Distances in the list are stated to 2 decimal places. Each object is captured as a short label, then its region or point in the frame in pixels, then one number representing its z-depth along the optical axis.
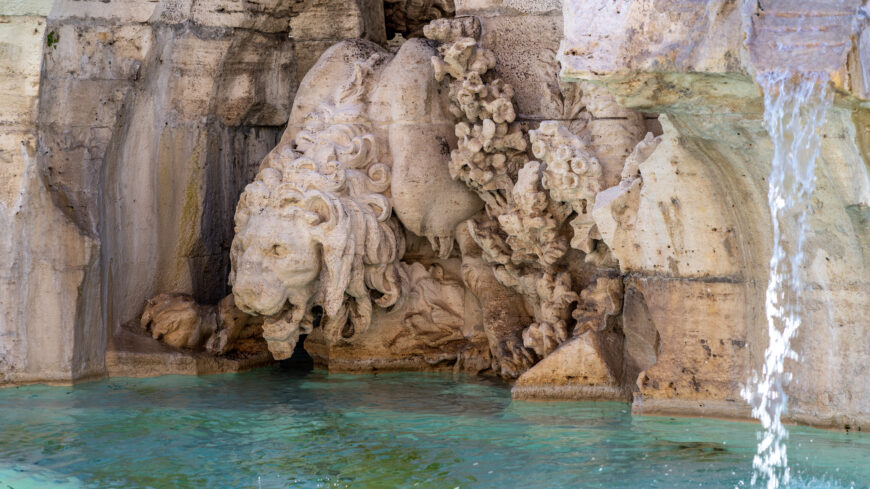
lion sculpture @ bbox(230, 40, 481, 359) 7.01
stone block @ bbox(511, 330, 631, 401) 6.46
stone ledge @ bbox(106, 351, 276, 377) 7.32
